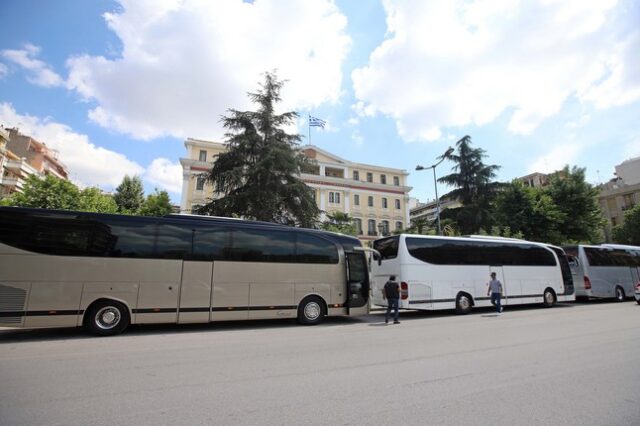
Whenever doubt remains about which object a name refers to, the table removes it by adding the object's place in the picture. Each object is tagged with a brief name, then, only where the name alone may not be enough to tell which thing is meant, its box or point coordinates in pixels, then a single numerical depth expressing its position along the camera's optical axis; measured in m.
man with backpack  12.04
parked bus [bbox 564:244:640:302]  19.25
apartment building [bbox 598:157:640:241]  53.34
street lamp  23.05
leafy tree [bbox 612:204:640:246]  41.72
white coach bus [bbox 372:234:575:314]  13.77
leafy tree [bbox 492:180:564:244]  27.41
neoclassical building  54.89
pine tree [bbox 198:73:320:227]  22.64
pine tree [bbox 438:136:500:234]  37.03
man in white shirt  14.09
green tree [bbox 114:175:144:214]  39.12
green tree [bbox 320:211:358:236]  25.74
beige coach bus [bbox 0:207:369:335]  8.87
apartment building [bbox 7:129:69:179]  58.62
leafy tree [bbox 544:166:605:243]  28.14
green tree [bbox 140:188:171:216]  36.69
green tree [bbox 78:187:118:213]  28.88
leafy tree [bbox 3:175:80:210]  27.48
